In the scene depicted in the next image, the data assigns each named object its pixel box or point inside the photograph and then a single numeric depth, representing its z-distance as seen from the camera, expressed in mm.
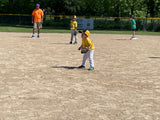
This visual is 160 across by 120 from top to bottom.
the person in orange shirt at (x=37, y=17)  21884
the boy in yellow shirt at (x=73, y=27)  18797
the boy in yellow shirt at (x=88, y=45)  10156
